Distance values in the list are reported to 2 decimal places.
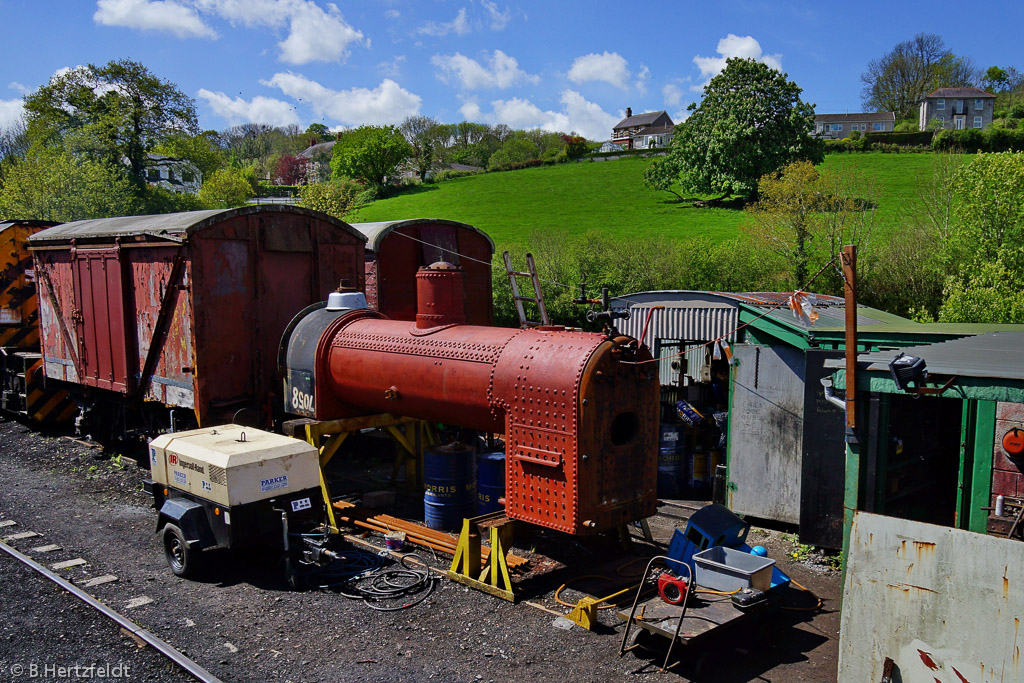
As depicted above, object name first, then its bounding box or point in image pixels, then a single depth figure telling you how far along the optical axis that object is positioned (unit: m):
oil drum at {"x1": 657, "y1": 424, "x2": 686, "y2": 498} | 10.20
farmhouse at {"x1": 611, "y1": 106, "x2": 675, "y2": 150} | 107.25
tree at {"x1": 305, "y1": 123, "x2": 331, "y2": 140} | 132.79
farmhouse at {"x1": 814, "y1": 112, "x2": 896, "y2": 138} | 96.69
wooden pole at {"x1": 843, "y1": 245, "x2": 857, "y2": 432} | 5.27
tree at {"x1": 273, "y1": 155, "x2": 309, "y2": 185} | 92.56
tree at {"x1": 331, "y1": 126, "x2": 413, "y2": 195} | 61.75
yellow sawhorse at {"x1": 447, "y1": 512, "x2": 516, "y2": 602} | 6.74
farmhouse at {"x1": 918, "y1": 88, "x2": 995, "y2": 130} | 74.03
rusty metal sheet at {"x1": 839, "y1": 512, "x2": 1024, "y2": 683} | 3.95
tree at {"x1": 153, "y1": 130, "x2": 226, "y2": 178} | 45.44
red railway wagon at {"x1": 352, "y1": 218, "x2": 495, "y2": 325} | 13.45
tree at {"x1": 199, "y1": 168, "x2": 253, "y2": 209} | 50.62
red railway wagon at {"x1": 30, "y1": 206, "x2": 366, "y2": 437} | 9.29
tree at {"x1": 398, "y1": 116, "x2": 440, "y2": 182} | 67.19
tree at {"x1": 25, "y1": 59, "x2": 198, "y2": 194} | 41.75
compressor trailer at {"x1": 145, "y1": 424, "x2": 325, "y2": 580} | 6.89
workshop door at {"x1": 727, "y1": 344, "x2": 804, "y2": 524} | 8.74
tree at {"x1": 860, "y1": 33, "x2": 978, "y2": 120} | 75.75
